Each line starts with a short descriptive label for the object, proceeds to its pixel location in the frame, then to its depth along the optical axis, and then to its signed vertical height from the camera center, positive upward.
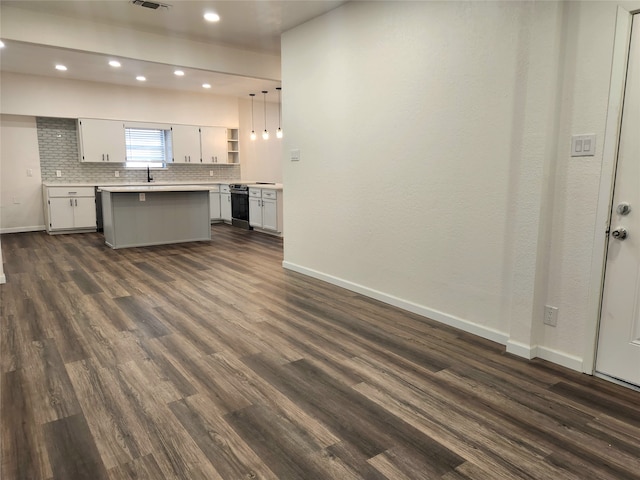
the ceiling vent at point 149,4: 3.96 +1.62
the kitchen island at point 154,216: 6.34 -0.61
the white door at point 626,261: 2.28 -0.46
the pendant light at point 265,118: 9.00 +1.36
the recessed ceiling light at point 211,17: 4.23 +1.62
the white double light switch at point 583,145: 2.42 +0.19
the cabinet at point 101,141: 7.84 +0.67
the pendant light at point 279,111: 8.51 +1.55
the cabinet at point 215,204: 9.30 -0.60
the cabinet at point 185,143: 8.83 +0.70
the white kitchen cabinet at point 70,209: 7.57 -0.59
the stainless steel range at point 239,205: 8.42 -0.57
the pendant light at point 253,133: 9.06 +0.95
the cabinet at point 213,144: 9.17 +0.71
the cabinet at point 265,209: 7.36 -0.58
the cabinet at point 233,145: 9.65 +0.73
